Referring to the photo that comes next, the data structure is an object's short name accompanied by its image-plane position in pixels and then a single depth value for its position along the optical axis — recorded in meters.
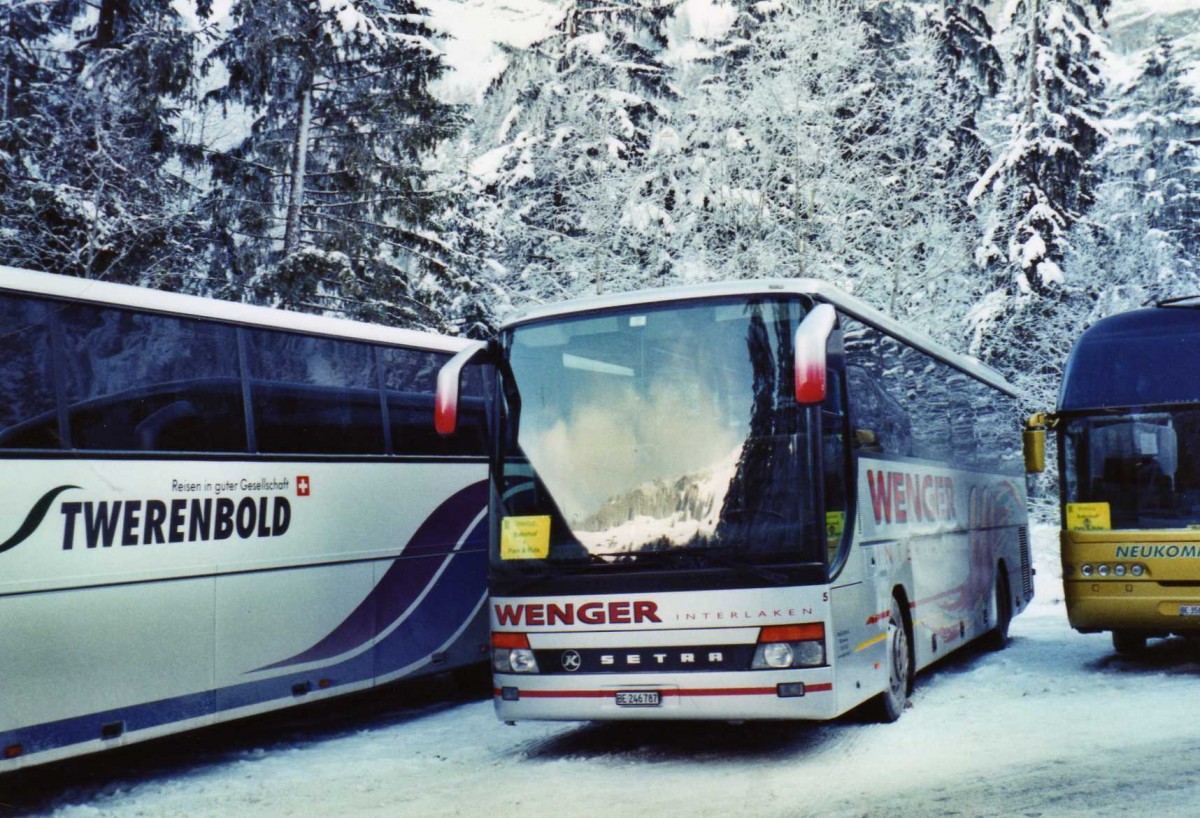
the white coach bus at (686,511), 7.65
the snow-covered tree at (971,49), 31.64
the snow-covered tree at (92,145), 17.95
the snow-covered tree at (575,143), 24.75
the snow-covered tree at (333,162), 21.56
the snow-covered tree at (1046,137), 30.08
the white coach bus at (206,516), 7.14
